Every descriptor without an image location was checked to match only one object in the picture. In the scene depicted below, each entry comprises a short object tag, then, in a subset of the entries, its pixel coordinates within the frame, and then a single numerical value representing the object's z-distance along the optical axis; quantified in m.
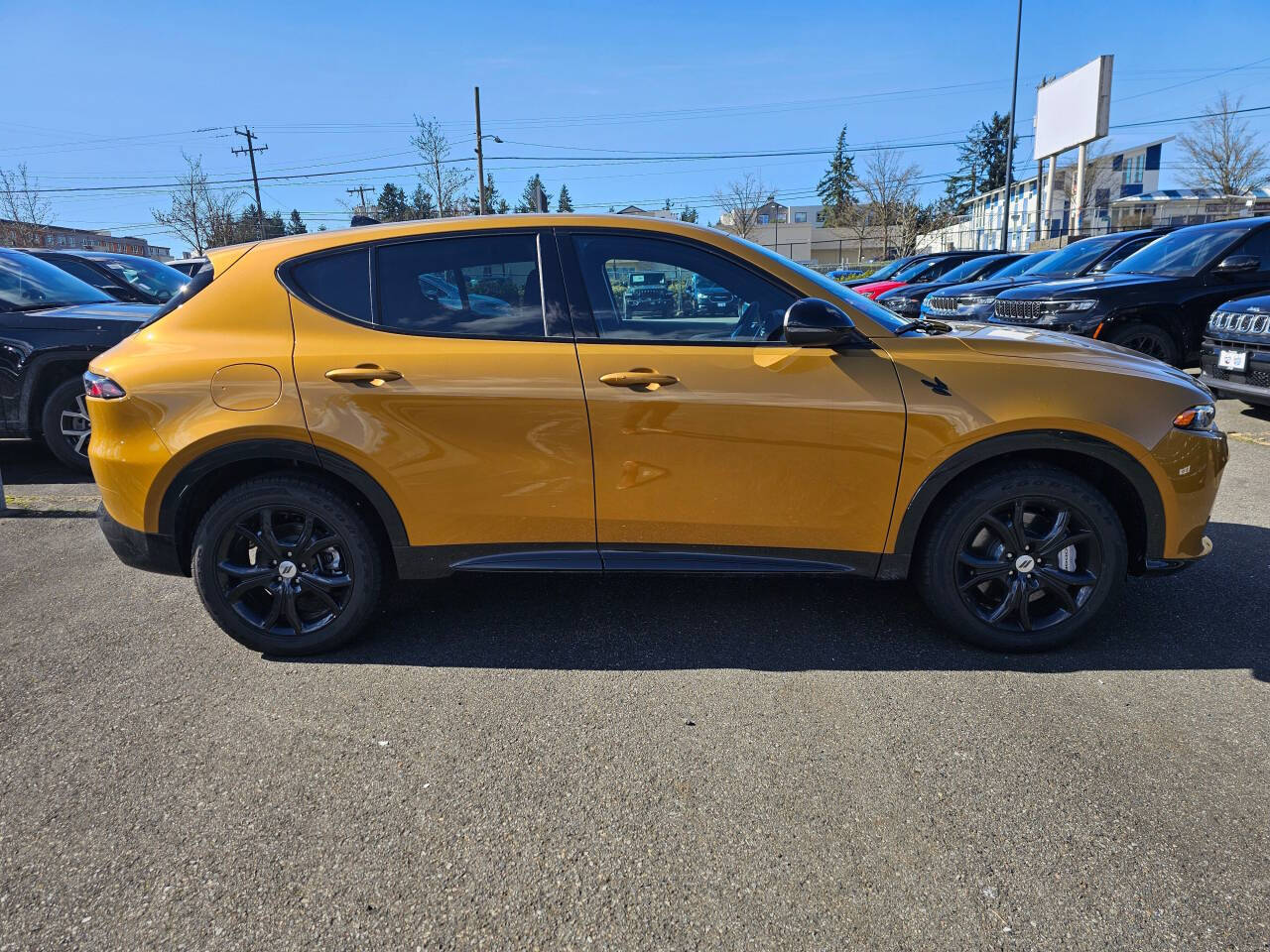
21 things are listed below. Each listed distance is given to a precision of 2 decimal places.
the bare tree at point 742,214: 63.97
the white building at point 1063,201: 49.50
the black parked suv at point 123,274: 9.71
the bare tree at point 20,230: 34.88
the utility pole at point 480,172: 35.19
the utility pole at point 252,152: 52.56
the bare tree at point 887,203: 51.88
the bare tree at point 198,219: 42.94
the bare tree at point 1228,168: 47.34
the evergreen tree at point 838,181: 88.62
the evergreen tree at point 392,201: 62.35
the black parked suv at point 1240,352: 6.59
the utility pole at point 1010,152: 27.92
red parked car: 19.14
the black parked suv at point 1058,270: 10.76
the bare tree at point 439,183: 37.72
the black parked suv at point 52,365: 6.01
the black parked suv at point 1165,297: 8.15
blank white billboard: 35.09
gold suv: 3.15
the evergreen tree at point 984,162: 82.44
